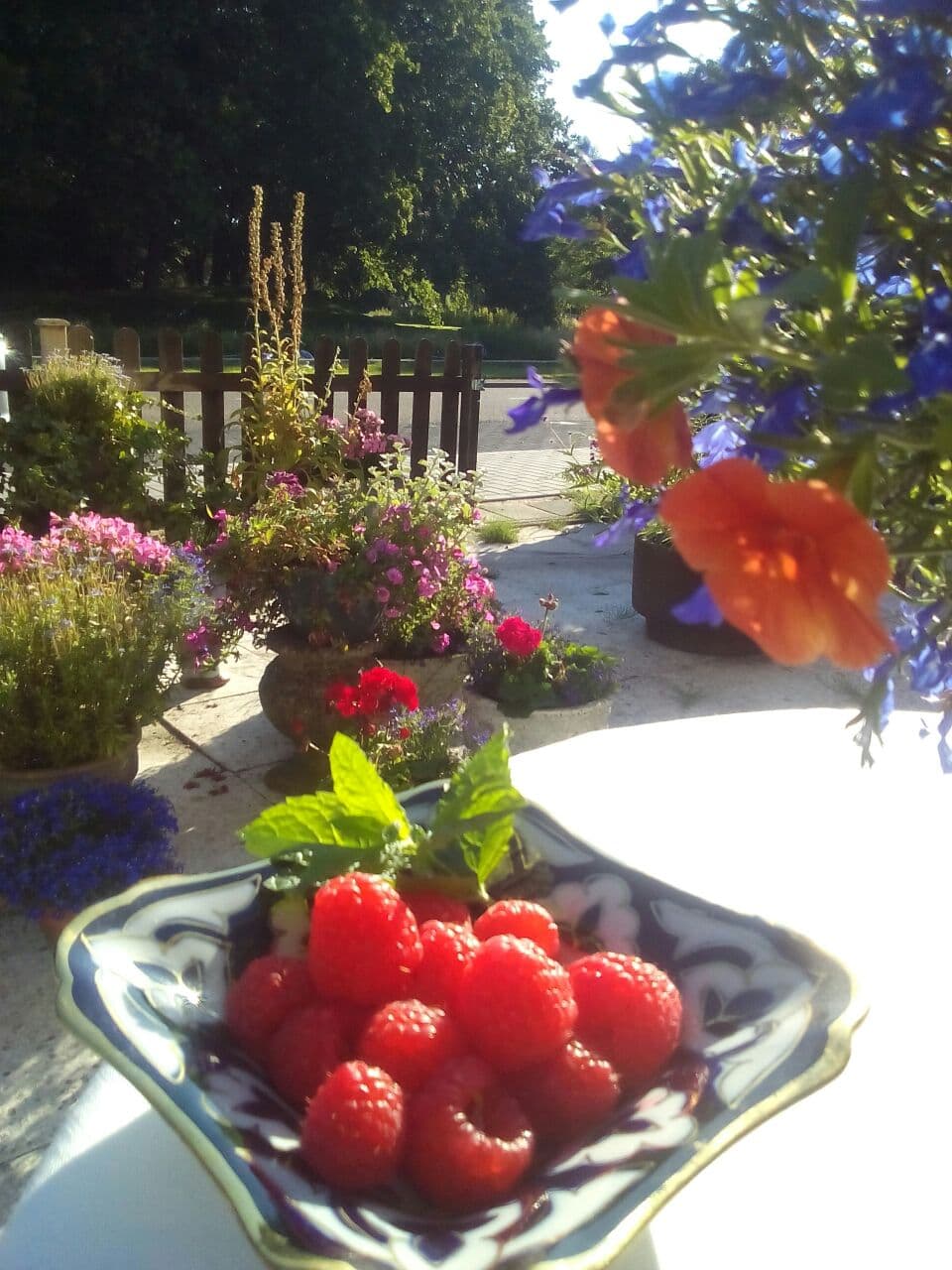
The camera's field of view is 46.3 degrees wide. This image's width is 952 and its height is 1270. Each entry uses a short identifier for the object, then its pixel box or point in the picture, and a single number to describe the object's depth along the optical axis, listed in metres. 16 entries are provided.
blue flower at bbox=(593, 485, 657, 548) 0.18
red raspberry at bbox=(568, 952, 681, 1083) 0.21
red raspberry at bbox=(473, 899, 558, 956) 0.23
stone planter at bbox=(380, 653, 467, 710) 2.82
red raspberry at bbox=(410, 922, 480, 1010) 0.22
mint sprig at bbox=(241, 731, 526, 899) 0.24
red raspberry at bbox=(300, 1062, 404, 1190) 0.18
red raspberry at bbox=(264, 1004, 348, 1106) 0.20
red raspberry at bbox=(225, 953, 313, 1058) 0.21
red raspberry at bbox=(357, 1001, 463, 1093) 0.20
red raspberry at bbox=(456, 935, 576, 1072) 0.20
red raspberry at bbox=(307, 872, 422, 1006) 0.21
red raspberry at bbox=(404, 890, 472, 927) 0.23
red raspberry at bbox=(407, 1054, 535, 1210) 0.18
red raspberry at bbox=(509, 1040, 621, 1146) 0.19
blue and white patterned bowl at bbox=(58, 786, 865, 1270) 0.16
